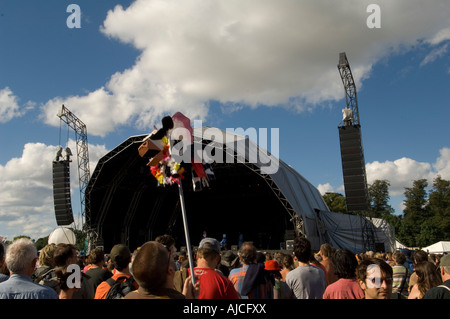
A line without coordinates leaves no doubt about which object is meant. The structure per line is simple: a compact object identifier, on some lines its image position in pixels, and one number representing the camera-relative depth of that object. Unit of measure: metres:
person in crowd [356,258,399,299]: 2.89
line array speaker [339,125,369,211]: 17.08
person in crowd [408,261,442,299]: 3.04
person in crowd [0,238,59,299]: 2.54
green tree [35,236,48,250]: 77.90
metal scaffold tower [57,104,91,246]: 24.56
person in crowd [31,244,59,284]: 4.23
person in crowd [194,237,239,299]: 2.80
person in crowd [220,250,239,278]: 5.45
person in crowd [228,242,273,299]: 3.44
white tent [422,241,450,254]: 23.49
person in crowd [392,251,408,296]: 4.34
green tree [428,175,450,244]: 46.96
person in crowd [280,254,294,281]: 4.76
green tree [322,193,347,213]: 58.69
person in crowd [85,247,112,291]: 4.00
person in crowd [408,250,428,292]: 4.87
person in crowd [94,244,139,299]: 3.54
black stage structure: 21.06
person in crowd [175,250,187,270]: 6.07
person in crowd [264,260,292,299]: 3.48
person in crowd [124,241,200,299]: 2.10
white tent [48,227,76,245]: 27.50
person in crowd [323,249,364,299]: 3.14
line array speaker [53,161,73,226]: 21.81
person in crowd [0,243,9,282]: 3.59
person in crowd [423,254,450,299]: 2.80
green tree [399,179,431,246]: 47.97
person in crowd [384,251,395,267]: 8.91
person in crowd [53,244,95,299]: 3.40
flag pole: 2.68
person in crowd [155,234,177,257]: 4.13
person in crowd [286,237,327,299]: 3.80
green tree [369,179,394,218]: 63.76
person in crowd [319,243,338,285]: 4.22
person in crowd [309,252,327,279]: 4.13
